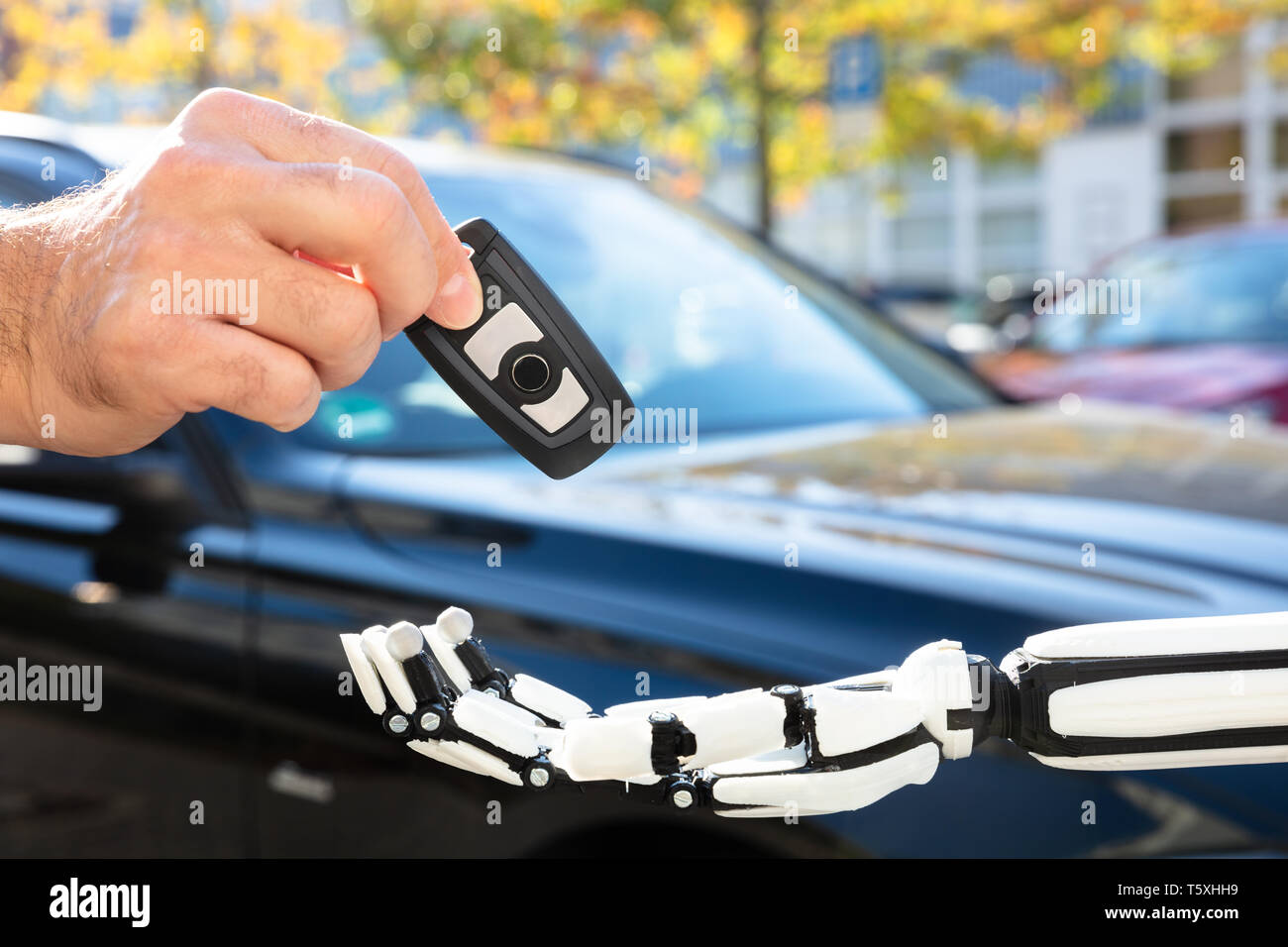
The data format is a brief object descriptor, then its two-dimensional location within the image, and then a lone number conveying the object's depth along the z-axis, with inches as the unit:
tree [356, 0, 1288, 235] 357.4
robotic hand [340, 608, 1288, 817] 29.2
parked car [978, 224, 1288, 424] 176.4
